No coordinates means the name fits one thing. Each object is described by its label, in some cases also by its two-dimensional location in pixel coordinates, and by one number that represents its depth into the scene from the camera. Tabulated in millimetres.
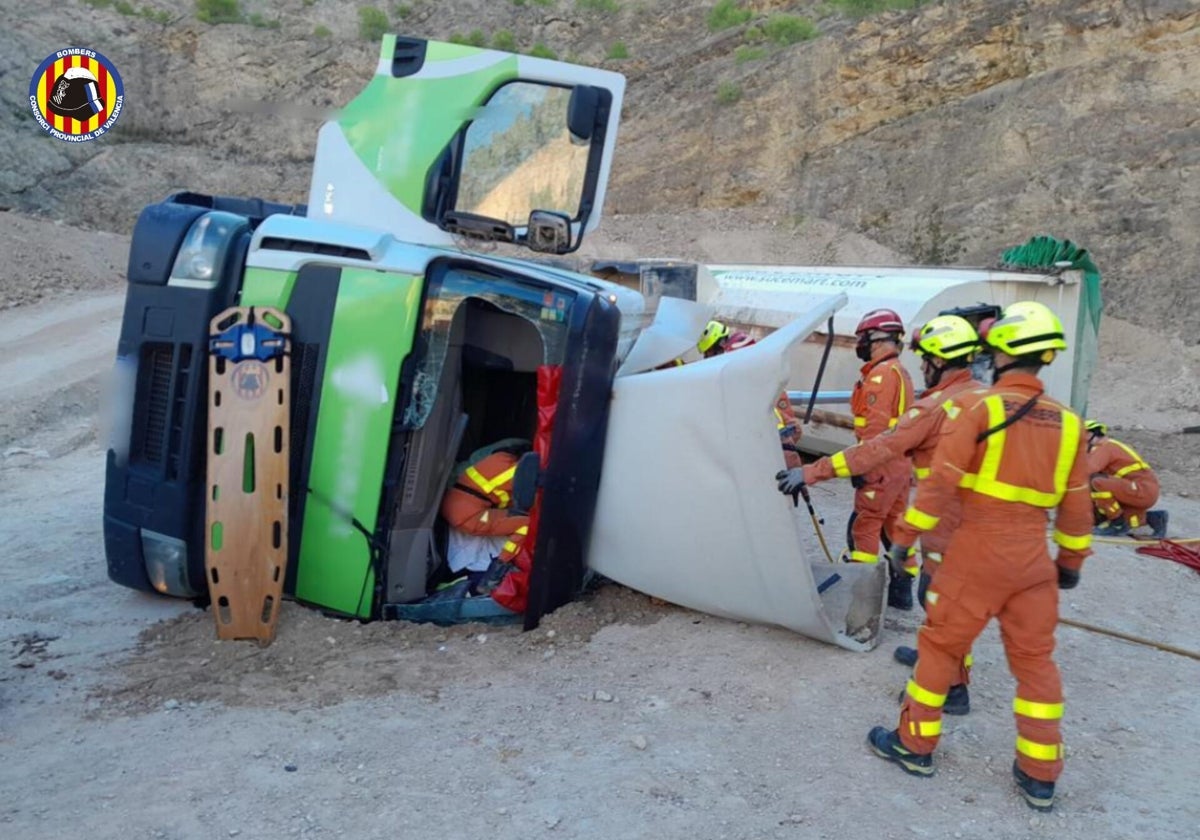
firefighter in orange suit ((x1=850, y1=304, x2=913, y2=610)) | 5469
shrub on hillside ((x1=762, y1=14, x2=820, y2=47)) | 23344
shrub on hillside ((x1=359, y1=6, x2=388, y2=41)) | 29966
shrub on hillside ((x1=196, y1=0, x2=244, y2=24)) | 28797
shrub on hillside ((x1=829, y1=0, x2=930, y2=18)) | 20953
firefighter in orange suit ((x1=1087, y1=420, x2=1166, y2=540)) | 7461
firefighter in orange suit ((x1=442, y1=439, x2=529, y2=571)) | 5043
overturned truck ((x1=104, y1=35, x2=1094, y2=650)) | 4430
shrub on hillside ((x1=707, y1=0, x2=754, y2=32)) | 25156
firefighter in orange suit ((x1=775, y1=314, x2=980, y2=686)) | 4180
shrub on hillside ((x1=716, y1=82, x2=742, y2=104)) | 22547
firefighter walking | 3475
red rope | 6676
